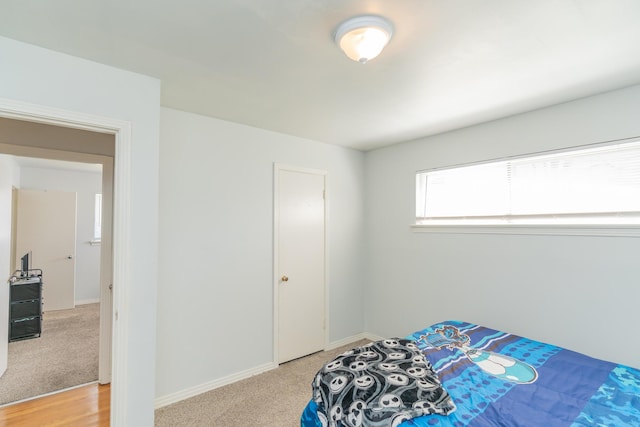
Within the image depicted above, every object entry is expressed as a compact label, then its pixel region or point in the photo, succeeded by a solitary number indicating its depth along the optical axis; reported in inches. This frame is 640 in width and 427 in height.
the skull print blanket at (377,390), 53.9
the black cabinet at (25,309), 152.4
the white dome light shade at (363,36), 56.2
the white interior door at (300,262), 127.6
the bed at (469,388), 53.6
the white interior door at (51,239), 200.8
